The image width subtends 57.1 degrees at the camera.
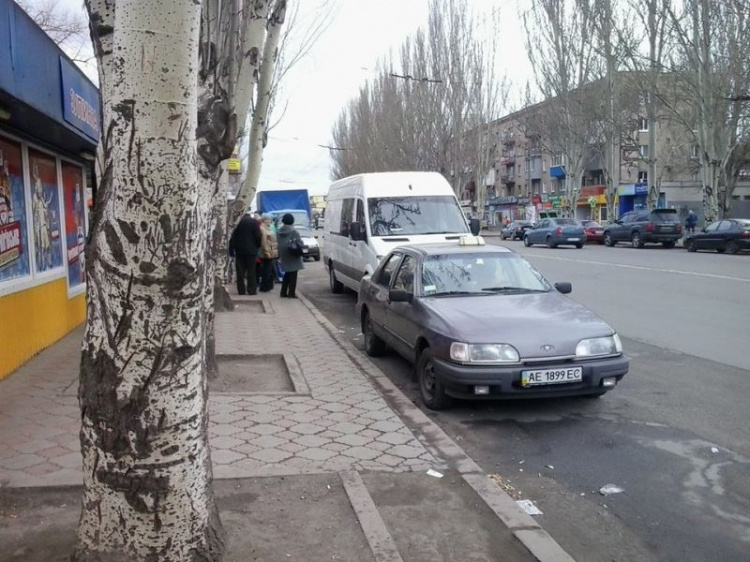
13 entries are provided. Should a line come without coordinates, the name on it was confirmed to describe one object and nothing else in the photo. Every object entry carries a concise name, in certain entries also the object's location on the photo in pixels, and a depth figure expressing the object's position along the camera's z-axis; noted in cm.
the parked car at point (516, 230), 4766
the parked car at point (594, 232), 3859
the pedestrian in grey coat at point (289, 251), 1402
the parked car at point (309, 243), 2614
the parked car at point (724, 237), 2683
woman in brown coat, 1504
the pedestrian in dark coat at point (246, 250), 1424
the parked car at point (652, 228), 3259
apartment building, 4684
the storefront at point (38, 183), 620
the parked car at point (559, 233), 3403
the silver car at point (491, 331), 591
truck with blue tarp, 2980
